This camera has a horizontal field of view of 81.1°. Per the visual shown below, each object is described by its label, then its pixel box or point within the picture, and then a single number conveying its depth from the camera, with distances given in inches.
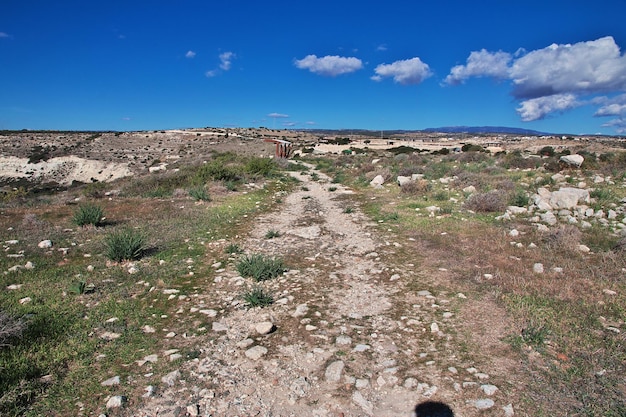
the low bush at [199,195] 520.4
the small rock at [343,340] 162.8
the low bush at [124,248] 257.9
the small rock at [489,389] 128.0
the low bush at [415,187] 574.6
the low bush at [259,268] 236.8
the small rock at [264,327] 171.2
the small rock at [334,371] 138.7
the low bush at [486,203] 416.5
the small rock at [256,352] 152.2
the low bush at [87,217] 350.0
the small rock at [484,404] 121.5
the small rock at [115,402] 121.5
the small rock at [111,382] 132.0
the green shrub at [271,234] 348.5
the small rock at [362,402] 123.3
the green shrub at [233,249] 296.3
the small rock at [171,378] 134.0
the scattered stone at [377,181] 709.0
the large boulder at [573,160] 708.0
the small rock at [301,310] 190.3
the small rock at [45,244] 282.4
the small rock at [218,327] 174.2
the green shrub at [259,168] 819.4
